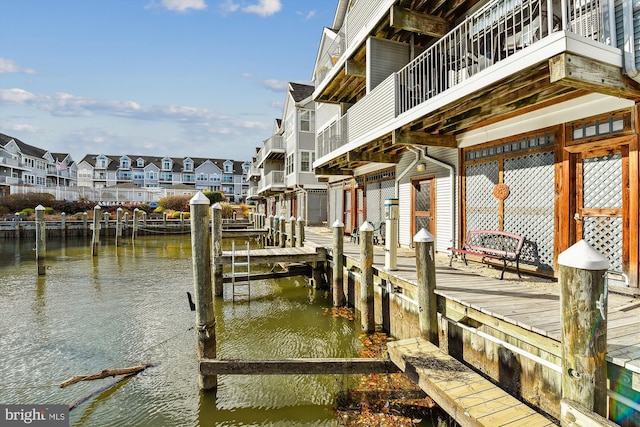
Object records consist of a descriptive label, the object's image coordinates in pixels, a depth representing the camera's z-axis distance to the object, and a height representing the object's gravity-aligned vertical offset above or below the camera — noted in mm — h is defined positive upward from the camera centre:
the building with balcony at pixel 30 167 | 52047 +9087
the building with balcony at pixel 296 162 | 24562 +4243
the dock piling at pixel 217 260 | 10625 -1421
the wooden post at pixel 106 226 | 29122 -940
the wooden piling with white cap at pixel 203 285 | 5352 -1130
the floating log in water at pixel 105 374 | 5363 -2630
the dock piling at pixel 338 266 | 8812 -1412
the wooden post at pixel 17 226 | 27320 -822
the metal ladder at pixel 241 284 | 10359 -2527
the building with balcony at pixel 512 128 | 4879 +1776
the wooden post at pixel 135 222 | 27716 -608
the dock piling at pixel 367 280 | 7312 -1487
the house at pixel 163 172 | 74312 +9442
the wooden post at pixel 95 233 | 19156 -1033
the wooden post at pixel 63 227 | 28469 -972
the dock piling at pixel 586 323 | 2780 -930
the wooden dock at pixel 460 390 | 3084 -1861
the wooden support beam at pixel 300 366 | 4570 -2101
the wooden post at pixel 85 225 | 29359 -854
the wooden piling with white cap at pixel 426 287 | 5168 -1160
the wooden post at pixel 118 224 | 25312 -692
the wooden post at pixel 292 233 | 13781 -813
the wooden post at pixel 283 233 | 15789 -935
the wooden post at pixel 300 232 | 13048 -755
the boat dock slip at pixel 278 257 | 10422 -1341
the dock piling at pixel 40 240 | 14266 -1042
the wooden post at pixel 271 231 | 19586 -1067
